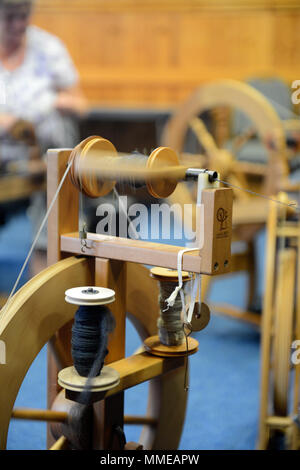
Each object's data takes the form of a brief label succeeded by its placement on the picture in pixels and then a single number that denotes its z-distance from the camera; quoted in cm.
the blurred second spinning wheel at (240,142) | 225
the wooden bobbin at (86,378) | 97
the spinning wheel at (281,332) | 172
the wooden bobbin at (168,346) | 113
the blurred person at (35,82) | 308
